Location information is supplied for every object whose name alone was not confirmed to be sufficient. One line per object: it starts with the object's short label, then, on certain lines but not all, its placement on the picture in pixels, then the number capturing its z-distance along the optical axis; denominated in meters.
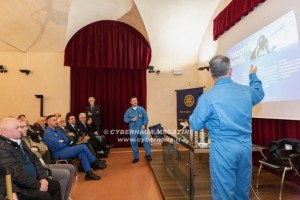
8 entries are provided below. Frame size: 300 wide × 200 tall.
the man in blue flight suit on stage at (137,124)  5.03
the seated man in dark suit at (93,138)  5.04
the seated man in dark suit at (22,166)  1.97
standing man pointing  1.55
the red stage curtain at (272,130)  3.42
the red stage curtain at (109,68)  6.69
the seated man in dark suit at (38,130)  3.80
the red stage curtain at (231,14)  4.17
